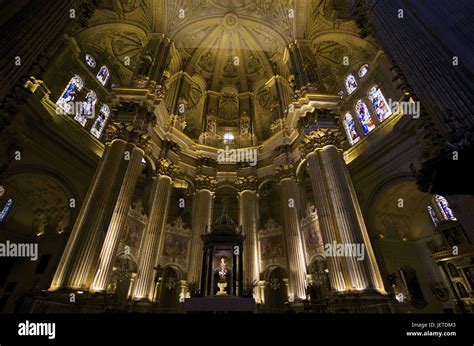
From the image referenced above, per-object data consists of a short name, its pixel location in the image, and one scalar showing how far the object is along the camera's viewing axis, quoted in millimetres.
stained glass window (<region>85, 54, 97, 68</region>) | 17484
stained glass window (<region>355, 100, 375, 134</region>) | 16464
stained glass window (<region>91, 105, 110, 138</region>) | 16656
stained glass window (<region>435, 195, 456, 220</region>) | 14203
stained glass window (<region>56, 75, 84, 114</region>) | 14839
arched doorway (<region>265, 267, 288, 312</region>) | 15690
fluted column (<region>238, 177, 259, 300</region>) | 14500
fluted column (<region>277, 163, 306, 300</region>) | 12797
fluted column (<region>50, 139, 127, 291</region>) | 8867
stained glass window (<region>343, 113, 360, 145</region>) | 17438
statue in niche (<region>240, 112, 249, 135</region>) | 21141
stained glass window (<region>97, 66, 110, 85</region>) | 18312
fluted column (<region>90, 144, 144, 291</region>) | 9594
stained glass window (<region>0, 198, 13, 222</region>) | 14146
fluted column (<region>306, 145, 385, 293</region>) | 9500
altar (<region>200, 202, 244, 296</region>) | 10867
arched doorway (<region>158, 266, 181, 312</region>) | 15469
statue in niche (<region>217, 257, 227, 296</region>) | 10489
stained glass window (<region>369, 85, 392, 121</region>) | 15453
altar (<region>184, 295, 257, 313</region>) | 8242
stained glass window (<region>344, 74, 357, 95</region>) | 19166
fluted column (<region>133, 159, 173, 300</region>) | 12086
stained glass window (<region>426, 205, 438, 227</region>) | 15375
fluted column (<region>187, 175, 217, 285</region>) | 13898
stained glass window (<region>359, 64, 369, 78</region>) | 18288
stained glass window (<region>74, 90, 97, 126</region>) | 15930
